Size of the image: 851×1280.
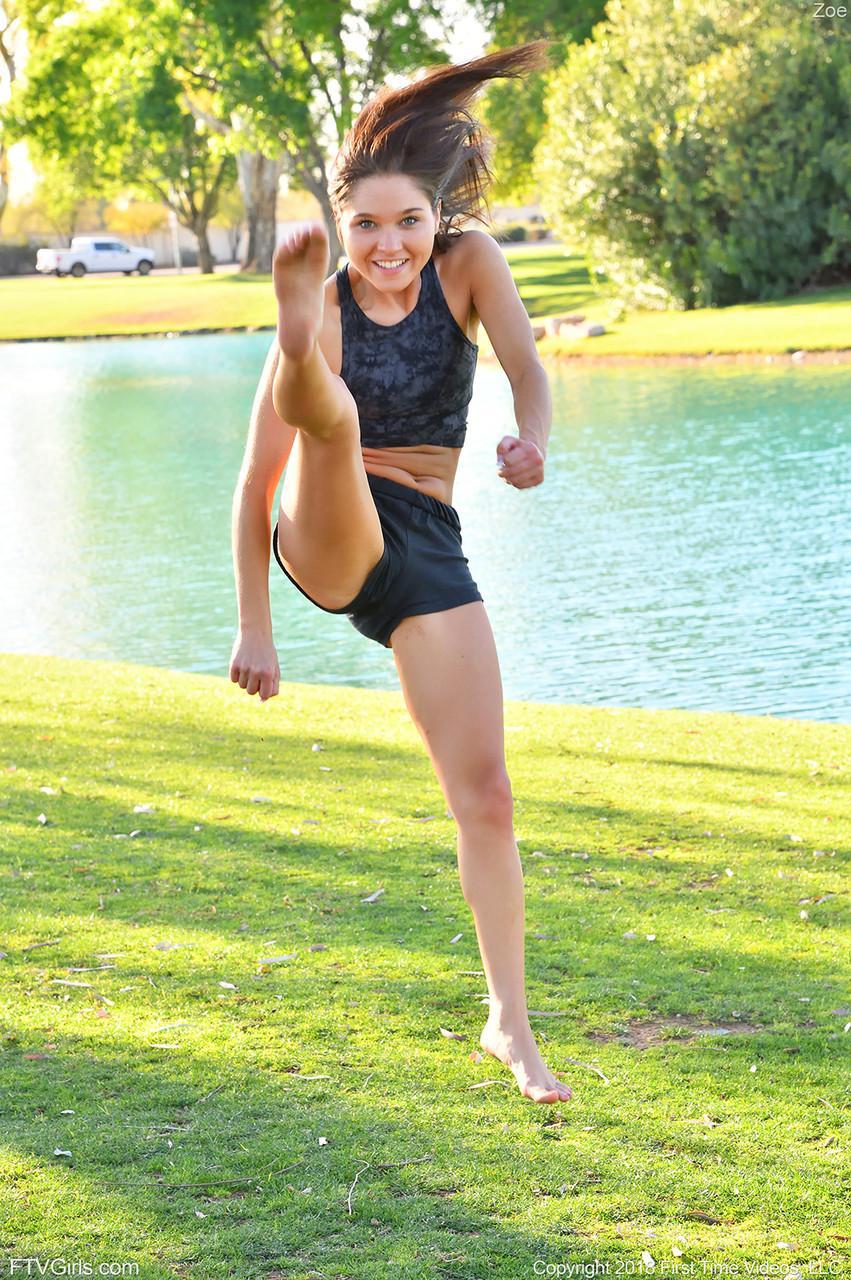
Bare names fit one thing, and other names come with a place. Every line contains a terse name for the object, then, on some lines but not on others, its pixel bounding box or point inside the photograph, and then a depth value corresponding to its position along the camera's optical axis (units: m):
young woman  3.33
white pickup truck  70.00
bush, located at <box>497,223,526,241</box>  79.29
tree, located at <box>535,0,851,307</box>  33.81
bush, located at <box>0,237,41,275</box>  76.44
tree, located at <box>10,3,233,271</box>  52.22
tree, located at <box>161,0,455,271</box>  47.34
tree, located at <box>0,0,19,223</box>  58.16
